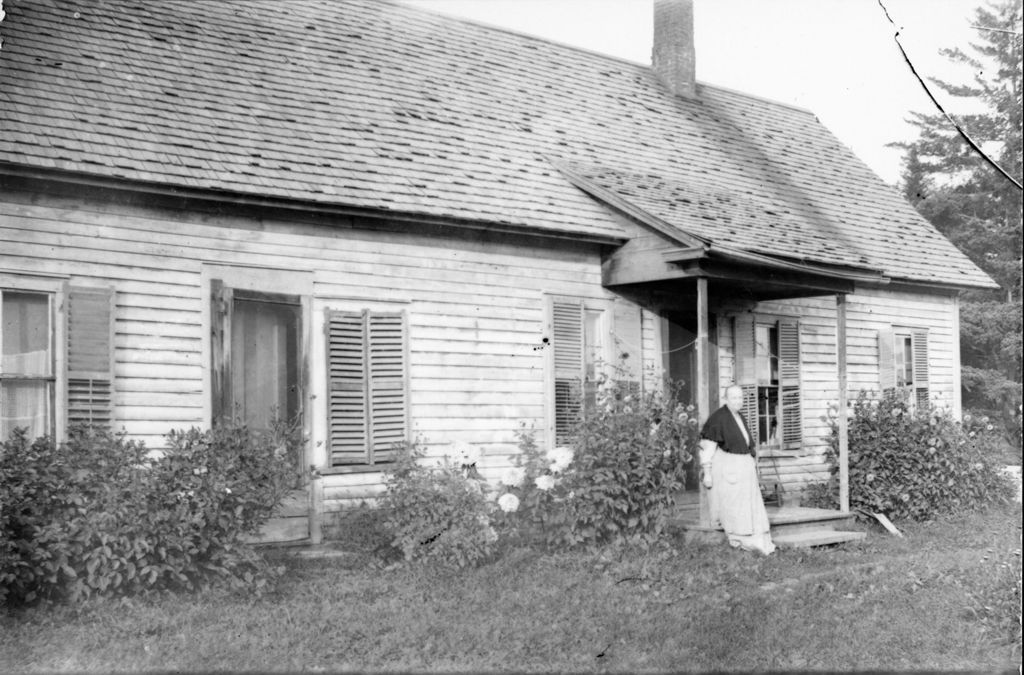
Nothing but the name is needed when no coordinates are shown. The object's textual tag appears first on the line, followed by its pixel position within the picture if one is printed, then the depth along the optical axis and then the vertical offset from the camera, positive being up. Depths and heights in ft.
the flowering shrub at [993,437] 48.24 -3.01
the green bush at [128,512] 23.31 -2.92
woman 33.73 -3.19
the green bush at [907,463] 42.68 -3.52
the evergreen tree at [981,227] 63.62 +9.88
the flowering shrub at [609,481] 31.22 -3.02
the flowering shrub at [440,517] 29.37 -3.87
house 29.89 +4.66
